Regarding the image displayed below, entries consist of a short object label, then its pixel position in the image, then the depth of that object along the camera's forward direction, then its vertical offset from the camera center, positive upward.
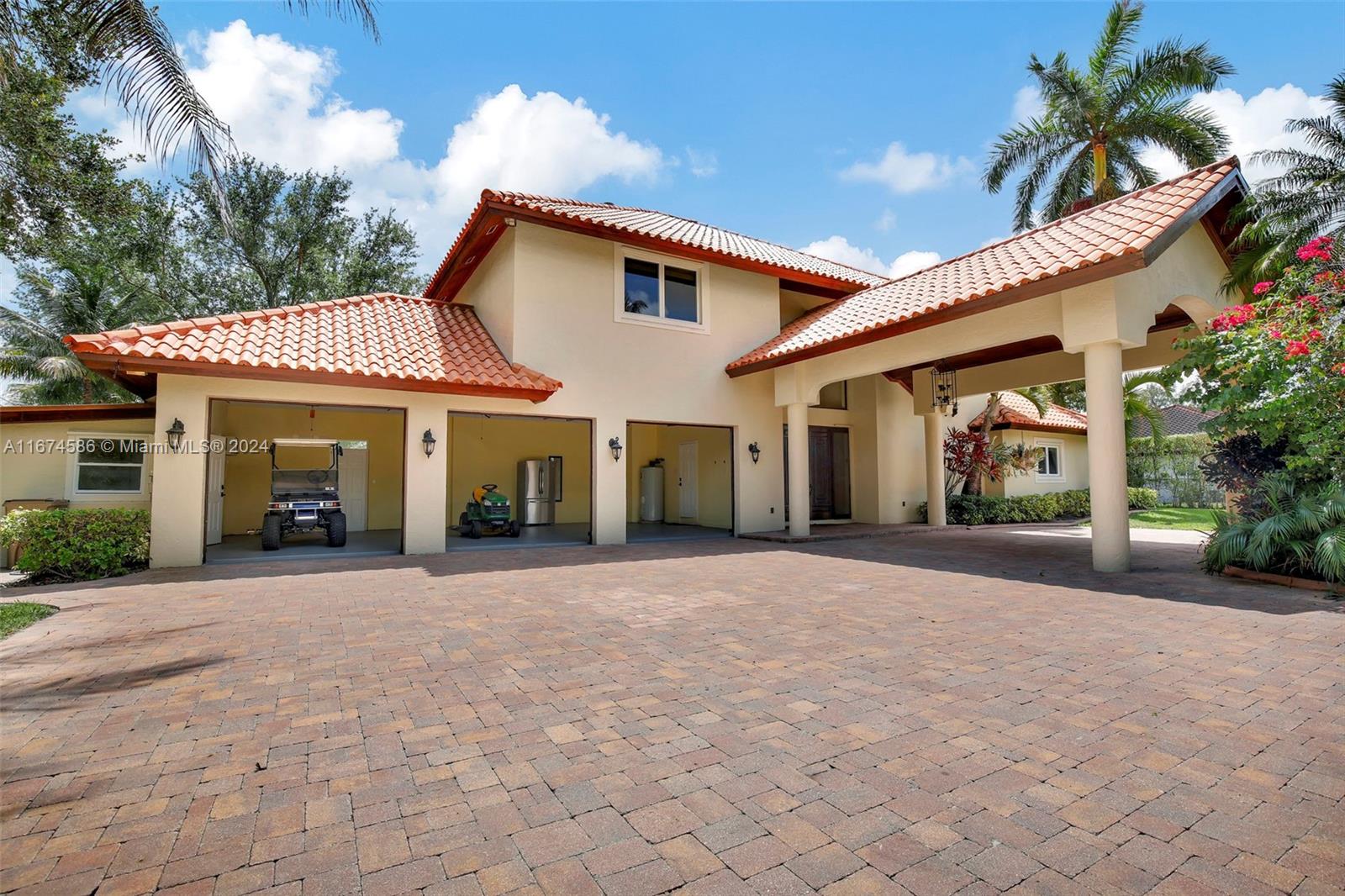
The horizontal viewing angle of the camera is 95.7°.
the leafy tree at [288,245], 20.91 +8.61
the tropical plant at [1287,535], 6.29 -0.67
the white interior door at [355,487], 14.49 -0.14
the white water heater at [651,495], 17.56 -0.48
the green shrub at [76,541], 7.75 -0.76
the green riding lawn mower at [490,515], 13.02 -0.77
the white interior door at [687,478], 15.90 +0.00
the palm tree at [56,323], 22.59 +6.16
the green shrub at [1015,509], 15.40 -0.88
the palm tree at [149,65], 5.64 +4.04
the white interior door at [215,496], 10.17 -0.25
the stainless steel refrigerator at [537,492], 15.53 -0.32
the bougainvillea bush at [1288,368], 6.63 +1.22
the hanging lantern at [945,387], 13.00 +1.90
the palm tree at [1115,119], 16.77 +10.57
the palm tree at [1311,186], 10.97 +6.41
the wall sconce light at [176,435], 8.37 +0.66
